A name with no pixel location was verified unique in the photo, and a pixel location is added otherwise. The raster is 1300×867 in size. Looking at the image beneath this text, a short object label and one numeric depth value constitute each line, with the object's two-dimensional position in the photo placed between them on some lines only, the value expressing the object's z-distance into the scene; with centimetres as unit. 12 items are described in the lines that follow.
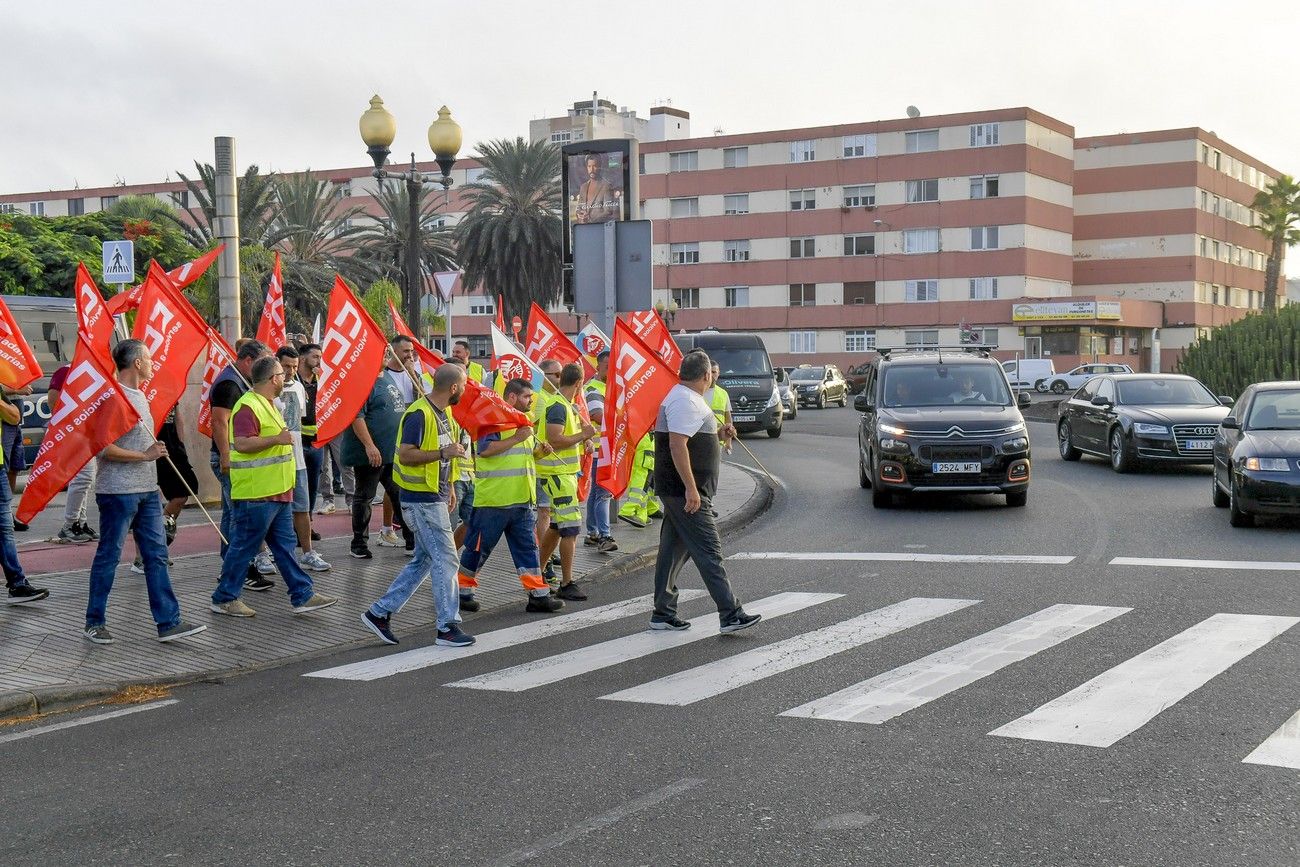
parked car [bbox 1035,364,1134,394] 5966
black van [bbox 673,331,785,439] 2958
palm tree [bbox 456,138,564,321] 5241
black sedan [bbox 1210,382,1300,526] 1250
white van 6300
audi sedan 1830
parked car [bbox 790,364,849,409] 4650
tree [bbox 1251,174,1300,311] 7275
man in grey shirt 831
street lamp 1750
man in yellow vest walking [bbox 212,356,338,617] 889
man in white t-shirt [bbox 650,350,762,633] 845
